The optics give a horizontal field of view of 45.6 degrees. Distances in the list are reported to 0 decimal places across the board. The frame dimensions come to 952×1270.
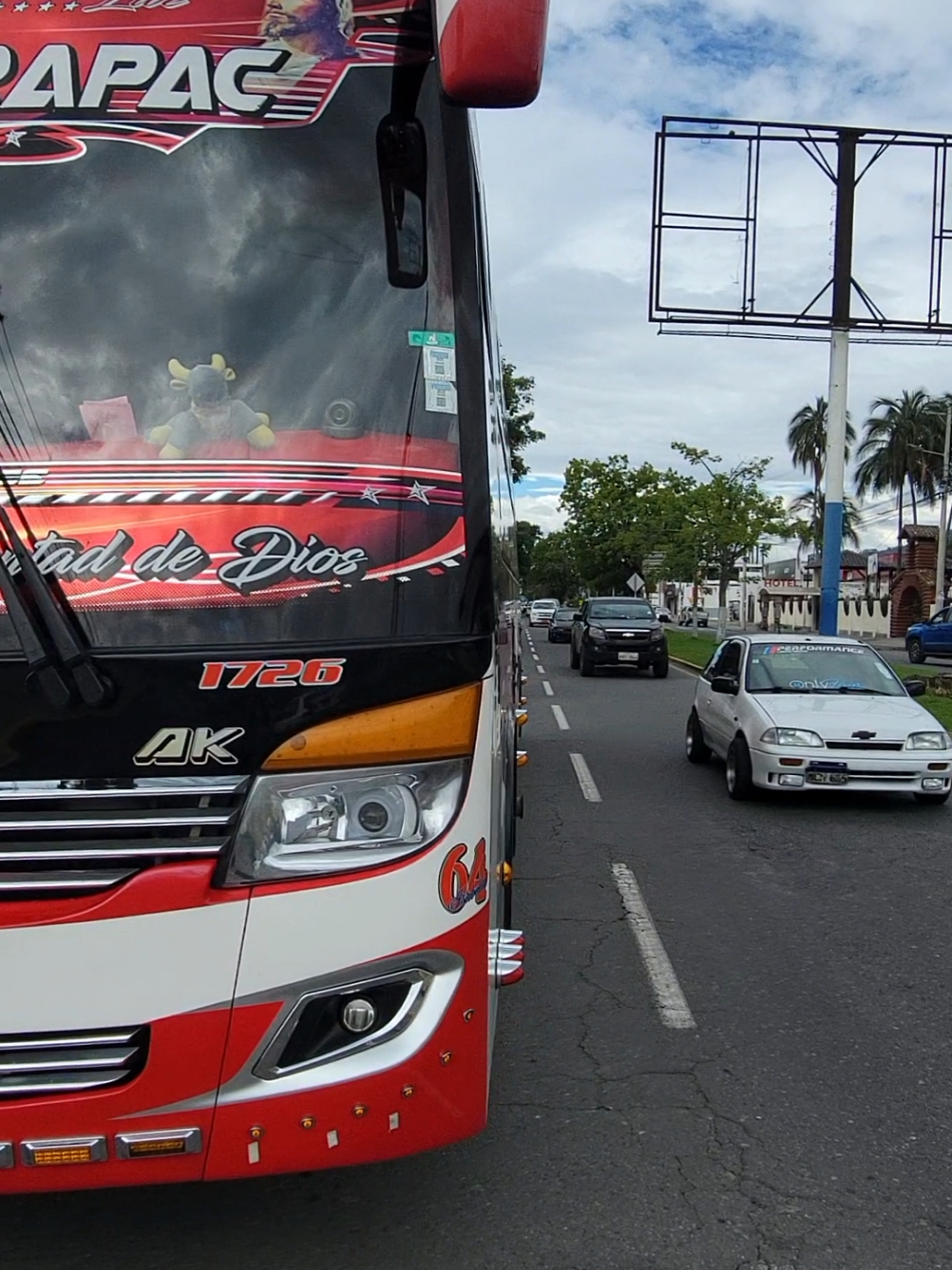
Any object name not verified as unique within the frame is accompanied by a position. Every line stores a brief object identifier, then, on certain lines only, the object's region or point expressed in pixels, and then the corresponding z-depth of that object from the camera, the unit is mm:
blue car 30703
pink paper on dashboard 2672
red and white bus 2498
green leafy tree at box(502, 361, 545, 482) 38781
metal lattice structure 17156
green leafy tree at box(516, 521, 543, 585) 90500
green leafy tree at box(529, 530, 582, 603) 105125
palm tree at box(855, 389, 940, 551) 63781
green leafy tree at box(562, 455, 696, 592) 49938
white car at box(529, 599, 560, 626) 58594
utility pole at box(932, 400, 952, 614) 44906
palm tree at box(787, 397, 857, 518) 72688
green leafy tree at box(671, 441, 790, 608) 38688
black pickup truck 24484
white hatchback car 9031
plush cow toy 2684
